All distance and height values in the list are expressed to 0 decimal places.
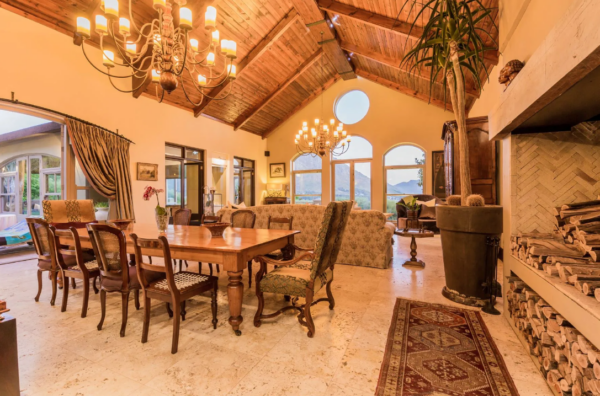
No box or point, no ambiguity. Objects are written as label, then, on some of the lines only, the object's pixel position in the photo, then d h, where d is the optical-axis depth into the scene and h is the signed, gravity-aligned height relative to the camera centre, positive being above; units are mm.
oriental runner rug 1435 -1020
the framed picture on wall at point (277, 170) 9961 +1001
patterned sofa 3791 -536
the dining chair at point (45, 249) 2449 -499
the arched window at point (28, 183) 5812 +326
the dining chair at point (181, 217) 3635 -274
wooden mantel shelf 947 +569
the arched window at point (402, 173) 8152 +745
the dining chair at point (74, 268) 2278 -646
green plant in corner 2242 +1281
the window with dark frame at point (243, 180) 8892 +566
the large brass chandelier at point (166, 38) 2299 +1524
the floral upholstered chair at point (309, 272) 1939 -613
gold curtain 4559 +644
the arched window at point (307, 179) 9539 +642
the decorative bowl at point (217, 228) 2354 -275
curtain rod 3820 +1355
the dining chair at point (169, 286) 1784 -654
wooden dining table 1938 -404
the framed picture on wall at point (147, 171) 5660 +549
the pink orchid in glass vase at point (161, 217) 2723 -207
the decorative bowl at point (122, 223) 2838 -281
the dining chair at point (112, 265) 1984 -526
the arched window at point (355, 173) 8766 +803
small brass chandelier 6100 +1398
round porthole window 8742 +2980
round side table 3709 -532
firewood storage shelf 999 -469
